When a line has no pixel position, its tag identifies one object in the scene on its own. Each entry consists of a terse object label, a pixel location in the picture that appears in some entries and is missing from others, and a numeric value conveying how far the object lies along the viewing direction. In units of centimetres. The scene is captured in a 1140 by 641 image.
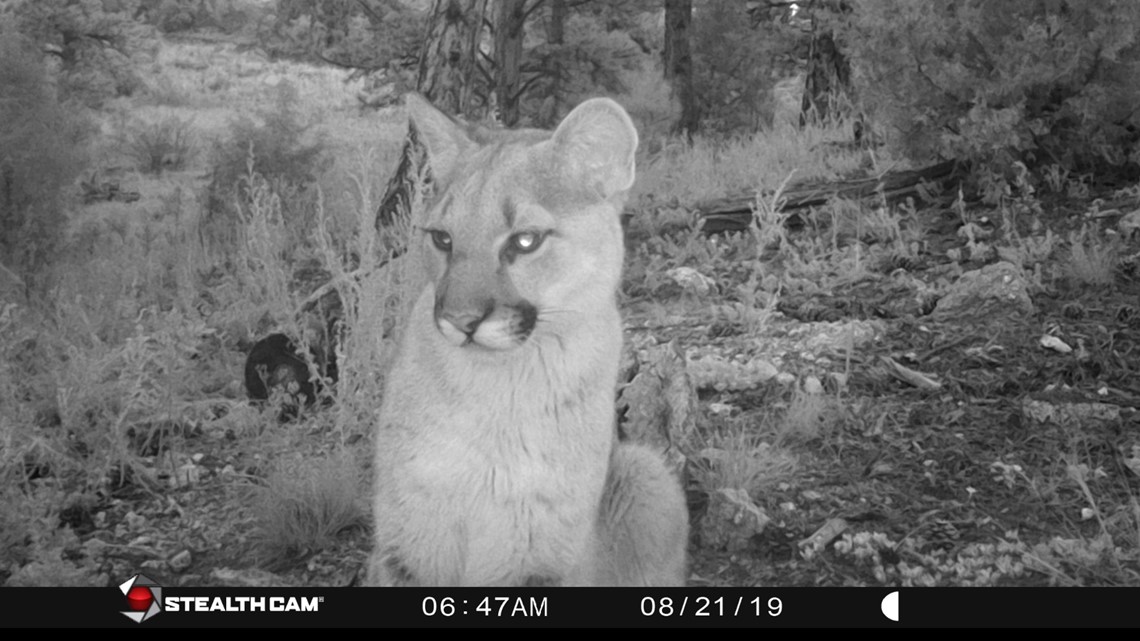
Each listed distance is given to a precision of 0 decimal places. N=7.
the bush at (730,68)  995
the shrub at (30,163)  521
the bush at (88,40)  626
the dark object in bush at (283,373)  427
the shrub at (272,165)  650
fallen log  608
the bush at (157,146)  709
